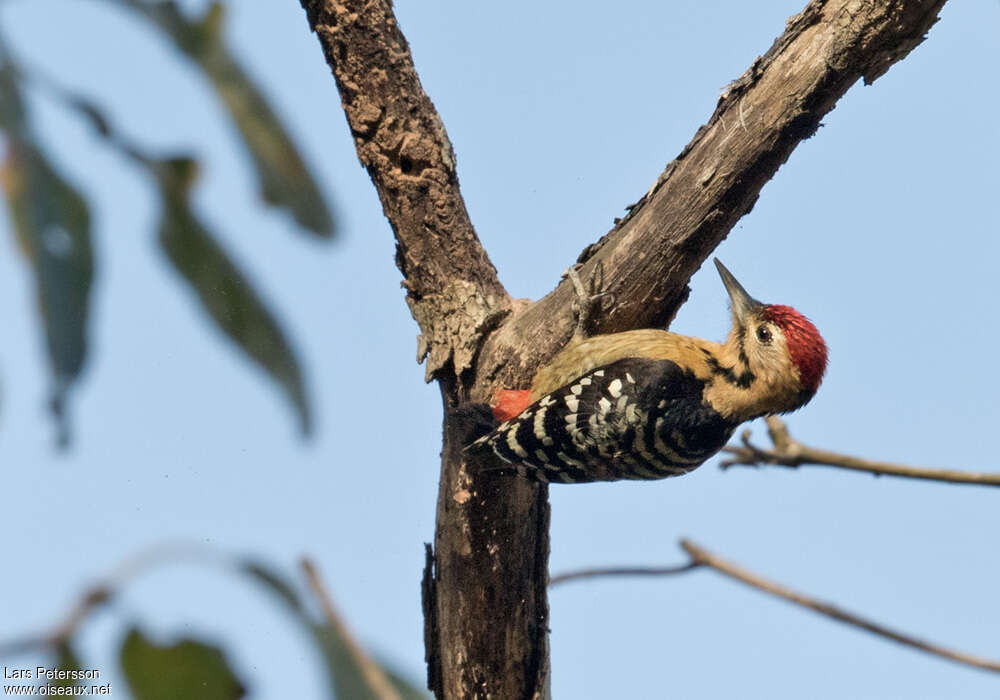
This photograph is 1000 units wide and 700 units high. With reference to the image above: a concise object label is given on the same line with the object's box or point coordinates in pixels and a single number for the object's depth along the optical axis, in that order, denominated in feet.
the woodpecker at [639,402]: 24.25
